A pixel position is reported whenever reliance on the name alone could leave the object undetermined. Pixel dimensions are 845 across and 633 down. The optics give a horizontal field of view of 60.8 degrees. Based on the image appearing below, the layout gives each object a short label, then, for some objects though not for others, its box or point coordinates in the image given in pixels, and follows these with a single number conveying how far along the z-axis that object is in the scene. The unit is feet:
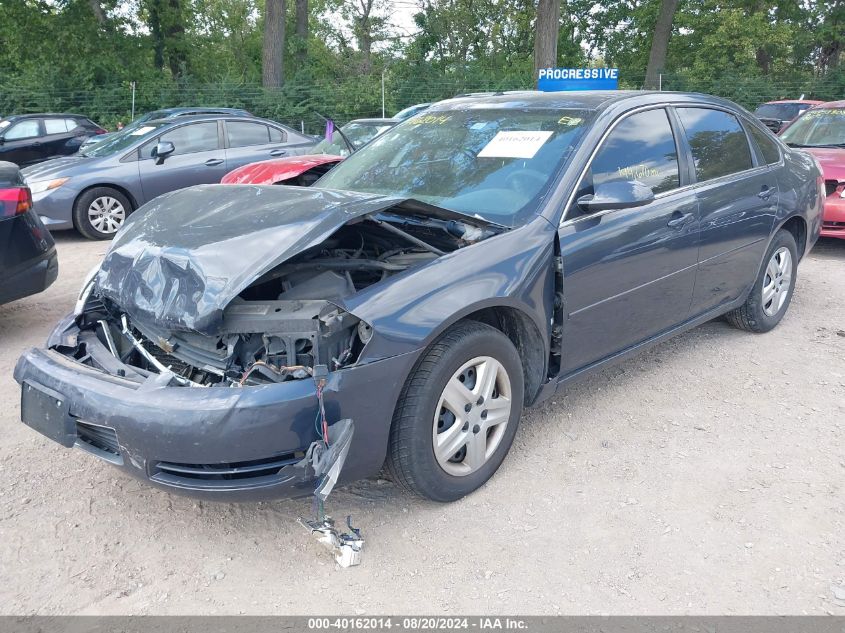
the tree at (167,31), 87.25
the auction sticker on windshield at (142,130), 32.92
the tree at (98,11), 82.02
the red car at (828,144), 24.88
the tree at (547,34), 58.95
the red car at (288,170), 24.53
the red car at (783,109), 52.60
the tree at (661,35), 86.12
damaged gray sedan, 8.61
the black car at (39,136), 45.32
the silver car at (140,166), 29.17
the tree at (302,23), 92.73
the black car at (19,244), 16.43
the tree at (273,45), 67.56
